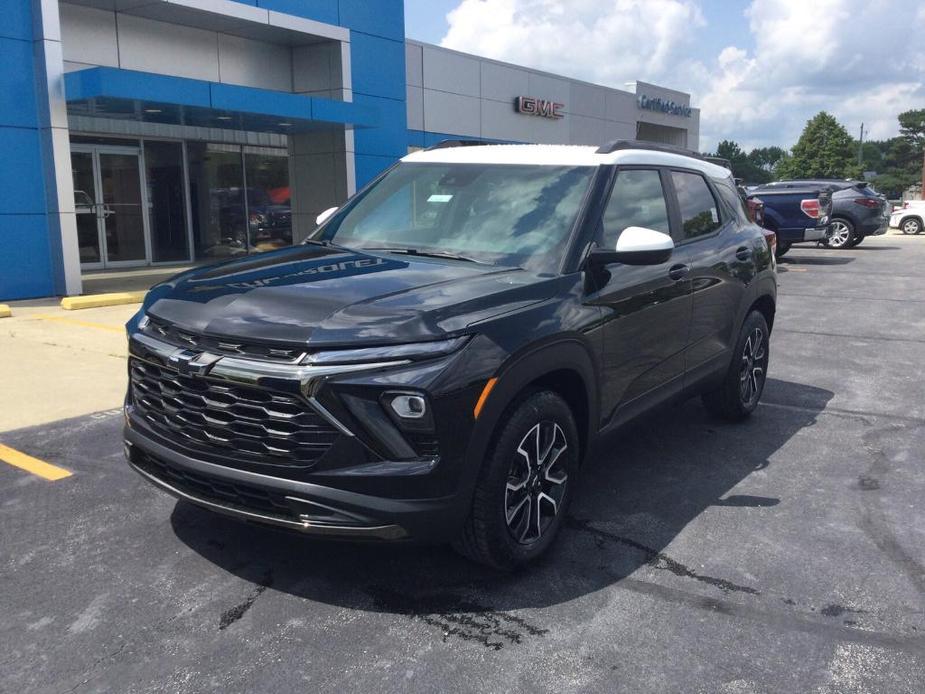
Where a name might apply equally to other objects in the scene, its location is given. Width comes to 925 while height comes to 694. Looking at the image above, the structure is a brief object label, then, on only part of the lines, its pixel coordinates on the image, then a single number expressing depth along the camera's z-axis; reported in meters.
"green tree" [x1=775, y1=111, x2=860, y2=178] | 68.94
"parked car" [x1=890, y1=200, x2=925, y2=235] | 31.72
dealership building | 12.05
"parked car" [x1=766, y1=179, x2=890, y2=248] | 21.80
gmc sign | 26.62
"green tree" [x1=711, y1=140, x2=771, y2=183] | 134.75
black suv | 3.02
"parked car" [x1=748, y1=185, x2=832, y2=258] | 18.33
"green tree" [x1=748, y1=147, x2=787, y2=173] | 169.88
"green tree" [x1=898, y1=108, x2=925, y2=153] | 114.84
